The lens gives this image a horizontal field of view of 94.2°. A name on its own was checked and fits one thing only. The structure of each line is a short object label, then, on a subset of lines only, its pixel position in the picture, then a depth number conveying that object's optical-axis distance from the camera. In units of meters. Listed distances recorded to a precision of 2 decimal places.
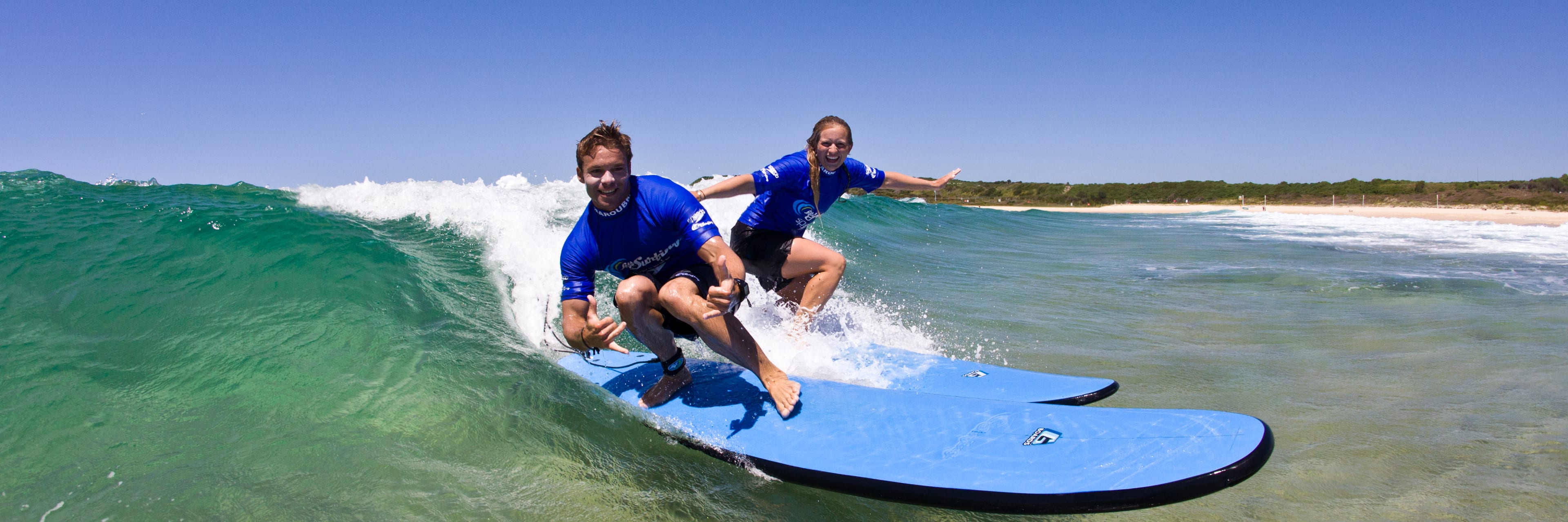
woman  4.18
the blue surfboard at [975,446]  2.29
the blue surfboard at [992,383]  3.53
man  2.90
